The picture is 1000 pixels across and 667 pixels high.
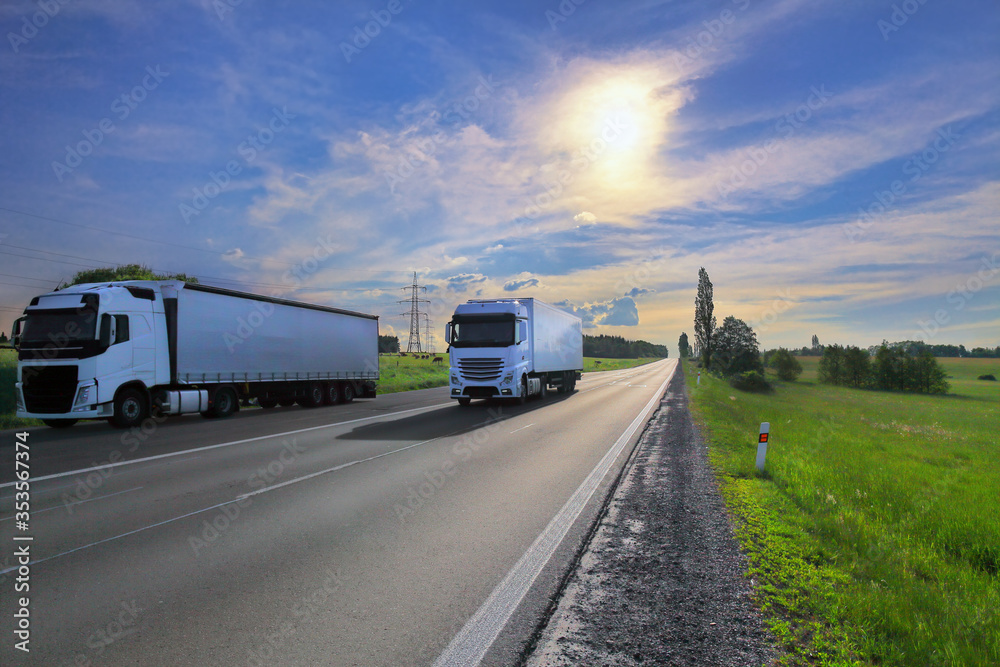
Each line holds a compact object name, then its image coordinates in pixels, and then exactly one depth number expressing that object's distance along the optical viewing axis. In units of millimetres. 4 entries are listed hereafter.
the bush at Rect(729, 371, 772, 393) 67250
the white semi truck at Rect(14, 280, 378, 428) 13859
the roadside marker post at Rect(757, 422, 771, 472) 9023
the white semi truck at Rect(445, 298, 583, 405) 20047
